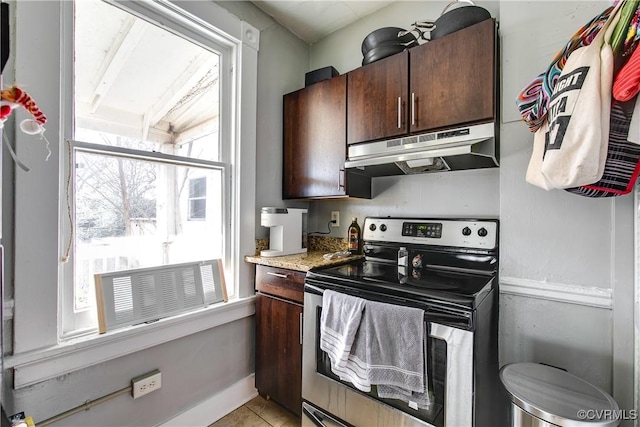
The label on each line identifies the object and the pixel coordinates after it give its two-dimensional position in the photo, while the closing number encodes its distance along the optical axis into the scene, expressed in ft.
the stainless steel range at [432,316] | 3.46
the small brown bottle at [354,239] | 6.61
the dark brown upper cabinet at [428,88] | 4.35
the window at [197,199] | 5.77
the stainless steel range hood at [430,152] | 4.39
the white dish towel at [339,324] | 4.07
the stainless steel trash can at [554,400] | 2.79
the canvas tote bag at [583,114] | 2.55
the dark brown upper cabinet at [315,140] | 6.12
